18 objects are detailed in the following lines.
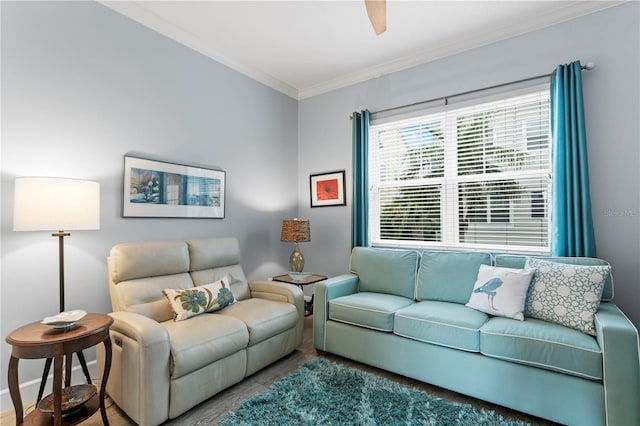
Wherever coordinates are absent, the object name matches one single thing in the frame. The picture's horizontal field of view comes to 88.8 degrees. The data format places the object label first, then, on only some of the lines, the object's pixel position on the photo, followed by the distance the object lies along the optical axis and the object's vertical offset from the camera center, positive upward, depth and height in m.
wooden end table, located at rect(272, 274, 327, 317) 3.29 -0.62
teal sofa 1.71 -0.77
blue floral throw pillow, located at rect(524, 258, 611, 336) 1.98 -0.48
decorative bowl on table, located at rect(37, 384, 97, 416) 1.74 -0.99
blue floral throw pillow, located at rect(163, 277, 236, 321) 2.33 -0.59
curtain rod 2.53 +1.19
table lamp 3.50 -0.16
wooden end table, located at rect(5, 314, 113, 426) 1.57 -0.63
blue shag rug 1.88 -1.16
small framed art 3.88 +0.37
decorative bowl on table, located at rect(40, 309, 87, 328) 1.70 -0.52
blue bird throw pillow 2.20 -0.51
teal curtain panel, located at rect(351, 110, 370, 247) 3.60 +0.32
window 2.82 +0.41
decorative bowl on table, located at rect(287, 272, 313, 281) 3.42 -0.60
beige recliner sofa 1.81 -0.71
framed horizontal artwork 2.62 +0.27
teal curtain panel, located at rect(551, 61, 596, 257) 2.45 +0.35
